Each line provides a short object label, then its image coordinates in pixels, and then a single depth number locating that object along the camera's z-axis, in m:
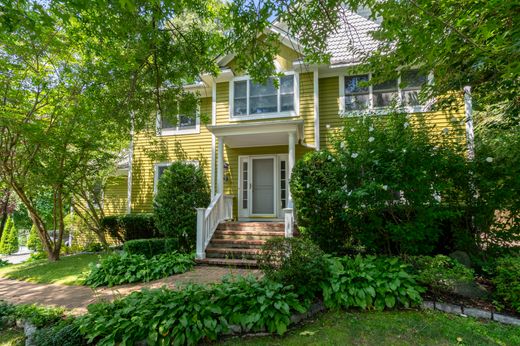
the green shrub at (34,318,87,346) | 3.25
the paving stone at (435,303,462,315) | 3.74
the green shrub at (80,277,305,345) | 3.18
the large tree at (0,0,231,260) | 4.59
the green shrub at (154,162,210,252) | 7.66
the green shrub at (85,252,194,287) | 5.68
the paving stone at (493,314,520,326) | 3.45
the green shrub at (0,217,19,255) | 13.09
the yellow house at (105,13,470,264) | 8.41
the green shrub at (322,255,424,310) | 3.80
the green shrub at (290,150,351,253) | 6.30
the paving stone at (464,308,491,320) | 3.63
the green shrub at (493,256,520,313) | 3.70
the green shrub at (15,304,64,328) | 3.77
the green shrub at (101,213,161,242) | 9.51
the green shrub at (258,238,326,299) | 3.88
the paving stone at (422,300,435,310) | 3.83
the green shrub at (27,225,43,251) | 12.82
